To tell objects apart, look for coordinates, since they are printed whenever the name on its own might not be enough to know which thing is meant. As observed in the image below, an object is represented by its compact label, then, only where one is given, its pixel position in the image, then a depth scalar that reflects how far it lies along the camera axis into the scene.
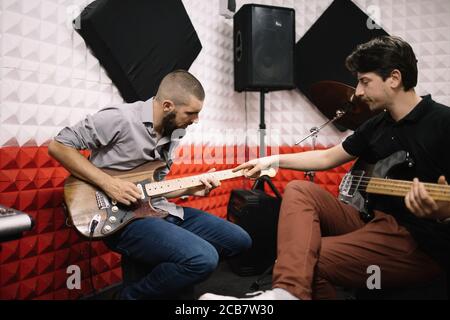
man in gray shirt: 1.36
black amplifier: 2.24
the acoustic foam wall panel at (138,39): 1.82
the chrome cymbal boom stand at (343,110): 2.15
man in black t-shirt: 1.09
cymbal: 2.11
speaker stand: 2.95
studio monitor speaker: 2.67
